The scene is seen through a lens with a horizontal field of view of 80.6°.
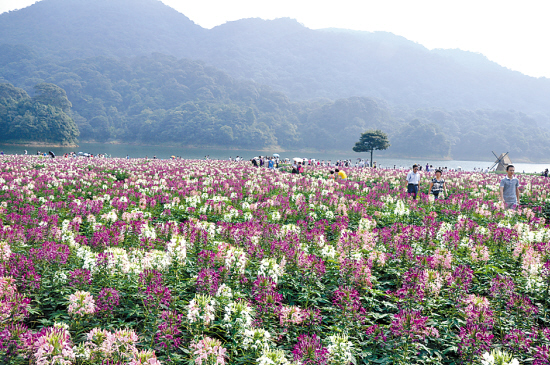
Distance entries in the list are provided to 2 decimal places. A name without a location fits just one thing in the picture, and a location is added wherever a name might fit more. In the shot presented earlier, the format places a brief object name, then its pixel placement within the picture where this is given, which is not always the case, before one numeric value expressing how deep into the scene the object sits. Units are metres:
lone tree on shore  56.06
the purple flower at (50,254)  5.42
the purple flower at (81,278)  4.92
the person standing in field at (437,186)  15.16
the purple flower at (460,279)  5.03
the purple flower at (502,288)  4.97
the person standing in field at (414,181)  14.57
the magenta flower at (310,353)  3.38
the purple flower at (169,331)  3.72
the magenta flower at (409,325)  3.81
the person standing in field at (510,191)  11.33
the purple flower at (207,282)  4.69
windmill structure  44.78
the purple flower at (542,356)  3.41
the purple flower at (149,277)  4.83
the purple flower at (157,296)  4.36
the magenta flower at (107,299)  4.38
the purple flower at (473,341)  3.71
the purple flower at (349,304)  4.39
